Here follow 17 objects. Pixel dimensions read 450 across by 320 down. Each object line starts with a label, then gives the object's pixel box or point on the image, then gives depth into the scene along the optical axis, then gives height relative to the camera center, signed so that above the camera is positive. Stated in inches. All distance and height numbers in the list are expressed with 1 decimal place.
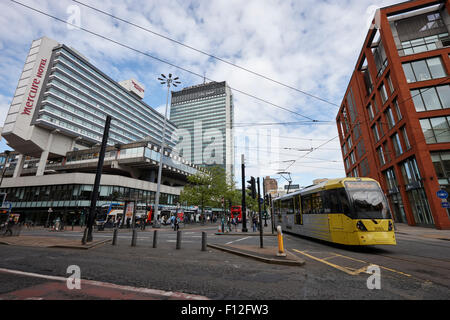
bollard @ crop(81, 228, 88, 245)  387.5 -35.0
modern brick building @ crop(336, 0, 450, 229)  774.5 +452.4
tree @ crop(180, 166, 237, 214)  1382.9 +187.2
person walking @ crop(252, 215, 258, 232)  898.3 -12.6
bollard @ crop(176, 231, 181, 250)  369.7 -37.4
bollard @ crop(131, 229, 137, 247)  398.9 -37.2
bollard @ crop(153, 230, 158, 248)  382.9 -39.4
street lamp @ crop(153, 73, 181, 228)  1242.0 +806.7
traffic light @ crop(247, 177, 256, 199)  409.8 +64.3
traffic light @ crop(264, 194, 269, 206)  842.8 +71.3
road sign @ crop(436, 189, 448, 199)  562.6 +58.7
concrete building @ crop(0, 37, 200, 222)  1455.5 +562.7
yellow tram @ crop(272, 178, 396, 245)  320.4 +7.7
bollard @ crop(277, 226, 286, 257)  274.8 -38.2
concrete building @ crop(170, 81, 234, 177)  4281.5 +2029.1
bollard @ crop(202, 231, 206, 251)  352.2 -38.6
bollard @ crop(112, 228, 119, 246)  409.3 -37.7
